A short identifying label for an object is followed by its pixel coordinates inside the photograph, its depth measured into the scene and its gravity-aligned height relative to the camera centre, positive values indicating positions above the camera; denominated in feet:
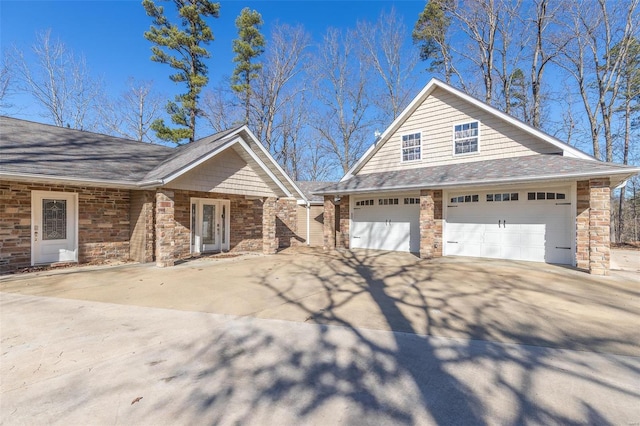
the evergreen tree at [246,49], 70.85 +38.97
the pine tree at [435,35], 59.52 +37.13
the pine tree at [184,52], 62.69 +34.75
